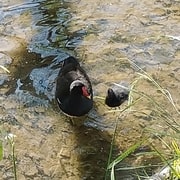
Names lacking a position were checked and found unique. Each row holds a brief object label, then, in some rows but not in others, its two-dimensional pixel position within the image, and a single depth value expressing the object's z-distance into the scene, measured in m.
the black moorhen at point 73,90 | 5.28
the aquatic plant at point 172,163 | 3.22
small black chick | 5.05
